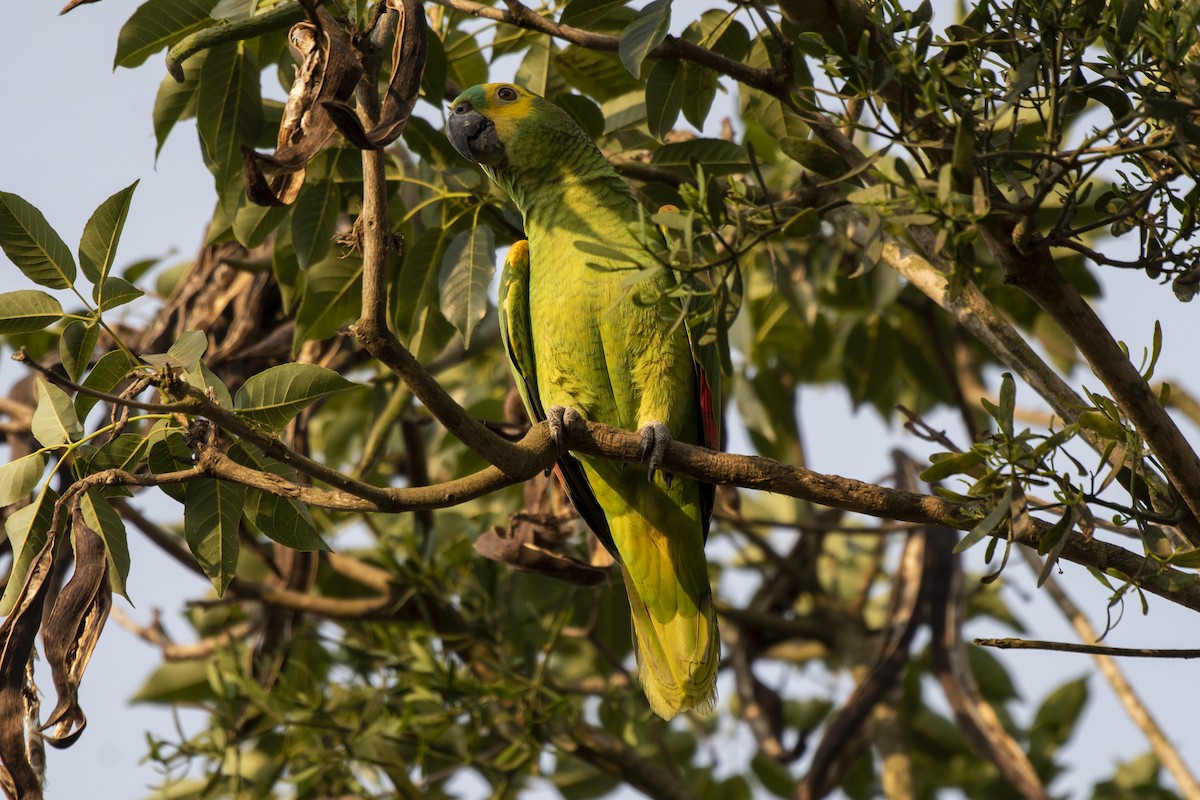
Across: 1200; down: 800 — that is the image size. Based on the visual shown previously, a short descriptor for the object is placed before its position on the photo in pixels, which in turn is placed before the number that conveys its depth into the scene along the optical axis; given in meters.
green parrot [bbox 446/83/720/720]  11.29
